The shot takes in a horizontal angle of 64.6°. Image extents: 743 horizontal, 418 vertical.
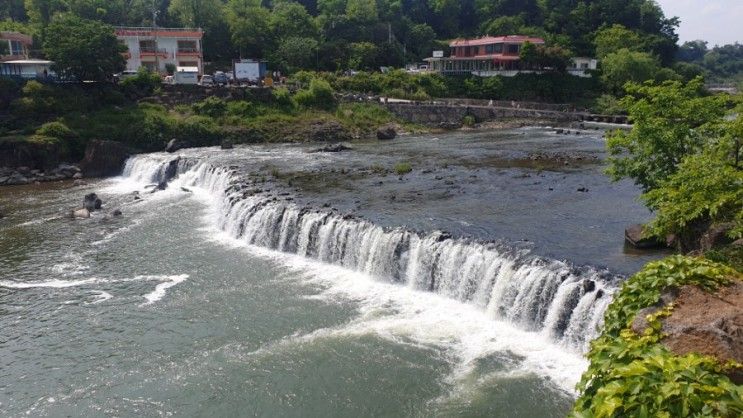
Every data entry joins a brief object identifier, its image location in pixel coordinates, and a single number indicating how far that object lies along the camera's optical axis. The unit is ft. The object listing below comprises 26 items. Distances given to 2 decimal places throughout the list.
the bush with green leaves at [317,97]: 225.76
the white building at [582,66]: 304.50
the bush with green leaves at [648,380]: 24.21
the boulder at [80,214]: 119.49
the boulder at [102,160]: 165.27
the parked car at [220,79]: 229.45
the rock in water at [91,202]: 123.54
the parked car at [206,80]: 223.38
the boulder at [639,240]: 80.28
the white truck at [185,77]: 221.25
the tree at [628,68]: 273.75
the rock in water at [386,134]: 209.97
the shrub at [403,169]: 137.90
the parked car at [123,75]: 213.66
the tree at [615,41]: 325.21
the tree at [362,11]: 349.00
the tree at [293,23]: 313.32
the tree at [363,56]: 307.87
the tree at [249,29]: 296.10
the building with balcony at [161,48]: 252.01
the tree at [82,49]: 193.57
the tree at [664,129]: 77.92
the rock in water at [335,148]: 179.17
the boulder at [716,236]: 59.92
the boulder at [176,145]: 183.01
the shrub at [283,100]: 221.05
